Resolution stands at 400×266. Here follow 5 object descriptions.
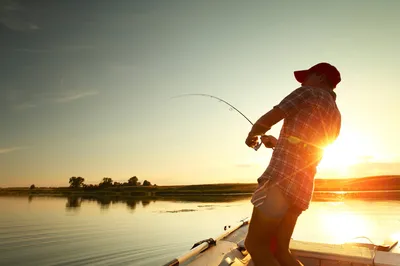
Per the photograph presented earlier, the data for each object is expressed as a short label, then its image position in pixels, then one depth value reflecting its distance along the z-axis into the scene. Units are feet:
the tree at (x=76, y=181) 371.15
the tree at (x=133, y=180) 344.49
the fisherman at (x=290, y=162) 7.48
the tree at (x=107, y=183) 342.46
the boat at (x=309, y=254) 11.53
